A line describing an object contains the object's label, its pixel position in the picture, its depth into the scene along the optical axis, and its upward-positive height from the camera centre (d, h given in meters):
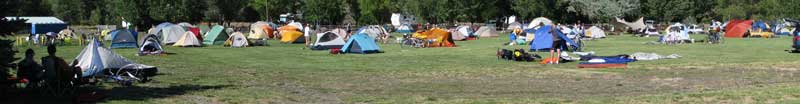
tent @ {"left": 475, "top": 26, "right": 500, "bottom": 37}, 52.50 +0.44
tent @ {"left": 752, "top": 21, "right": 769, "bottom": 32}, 46.99 +0.53
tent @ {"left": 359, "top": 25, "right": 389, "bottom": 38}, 44.22 +0.50
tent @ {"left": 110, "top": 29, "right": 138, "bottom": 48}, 34.41 +0.19
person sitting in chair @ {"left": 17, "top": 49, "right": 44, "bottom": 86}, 12.53 -0.34
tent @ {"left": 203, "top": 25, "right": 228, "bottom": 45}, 38.91 +0.30
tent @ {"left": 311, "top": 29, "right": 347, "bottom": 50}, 32.59 +0.00
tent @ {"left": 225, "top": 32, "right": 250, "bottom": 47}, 35.15 +0.09
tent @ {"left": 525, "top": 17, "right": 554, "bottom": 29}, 63.40 +1.29
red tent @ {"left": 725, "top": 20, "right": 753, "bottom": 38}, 45.59 +0.42
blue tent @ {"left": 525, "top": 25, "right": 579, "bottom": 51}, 29.71 -0.09
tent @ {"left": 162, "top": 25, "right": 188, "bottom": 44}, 38.19 +0.45
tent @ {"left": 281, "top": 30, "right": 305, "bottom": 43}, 41.03 +0.22
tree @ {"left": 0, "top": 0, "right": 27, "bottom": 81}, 11.72 +0.18
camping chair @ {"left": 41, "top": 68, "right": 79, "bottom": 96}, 12.09 -0.54
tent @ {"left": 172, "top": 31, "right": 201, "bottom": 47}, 35.62 +0.12
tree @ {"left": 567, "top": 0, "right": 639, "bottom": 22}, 75.81 +2.60
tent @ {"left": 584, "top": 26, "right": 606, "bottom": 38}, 46.27 +0.31
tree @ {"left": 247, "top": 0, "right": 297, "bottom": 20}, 91.38 +3.73
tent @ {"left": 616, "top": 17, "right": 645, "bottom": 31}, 55.94 +0.80
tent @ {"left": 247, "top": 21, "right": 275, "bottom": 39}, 47.69 +0.63
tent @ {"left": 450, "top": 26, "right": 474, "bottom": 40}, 44.23 +0.35
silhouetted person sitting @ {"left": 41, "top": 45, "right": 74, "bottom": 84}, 12.09 -0.35
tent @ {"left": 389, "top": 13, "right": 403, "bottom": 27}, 92.47 +2.39
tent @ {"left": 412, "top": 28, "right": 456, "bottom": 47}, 34.31 +0.15
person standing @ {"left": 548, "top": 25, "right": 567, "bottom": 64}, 26.95 -0.12
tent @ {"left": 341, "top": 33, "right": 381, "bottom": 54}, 28.33 -0.14
